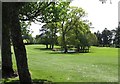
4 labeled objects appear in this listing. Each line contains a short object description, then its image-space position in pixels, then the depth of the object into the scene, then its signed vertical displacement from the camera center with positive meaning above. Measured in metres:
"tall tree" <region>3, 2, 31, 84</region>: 6.56 -0.34
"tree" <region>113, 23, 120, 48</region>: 73.83 +1.86
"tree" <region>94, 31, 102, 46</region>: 74.49 +1.53
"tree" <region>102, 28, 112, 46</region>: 77.87 +1.51
